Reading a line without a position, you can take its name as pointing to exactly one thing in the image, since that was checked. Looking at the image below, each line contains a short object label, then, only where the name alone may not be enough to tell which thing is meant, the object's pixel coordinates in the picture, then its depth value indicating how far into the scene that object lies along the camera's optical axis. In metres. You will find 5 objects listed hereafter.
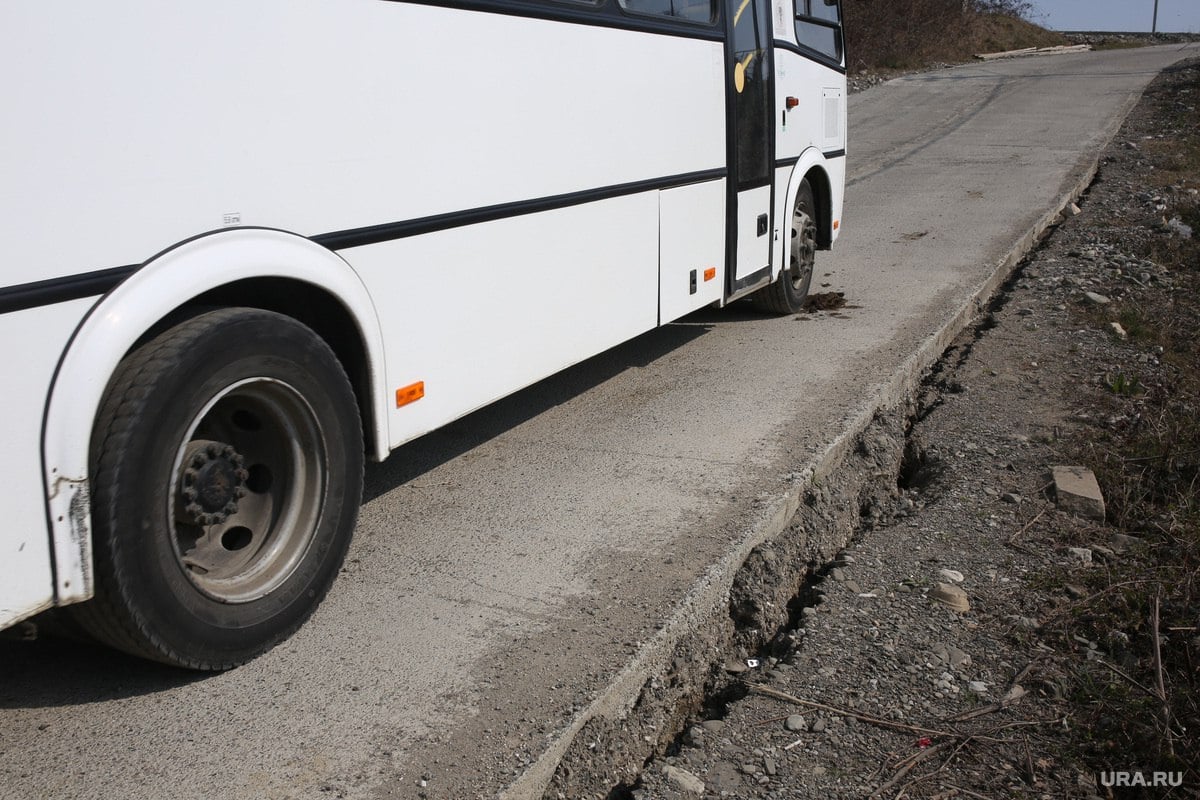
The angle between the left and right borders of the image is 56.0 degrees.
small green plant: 5.93
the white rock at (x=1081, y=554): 4.09
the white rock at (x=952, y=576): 3.97
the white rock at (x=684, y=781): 2.84
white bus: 2.63
